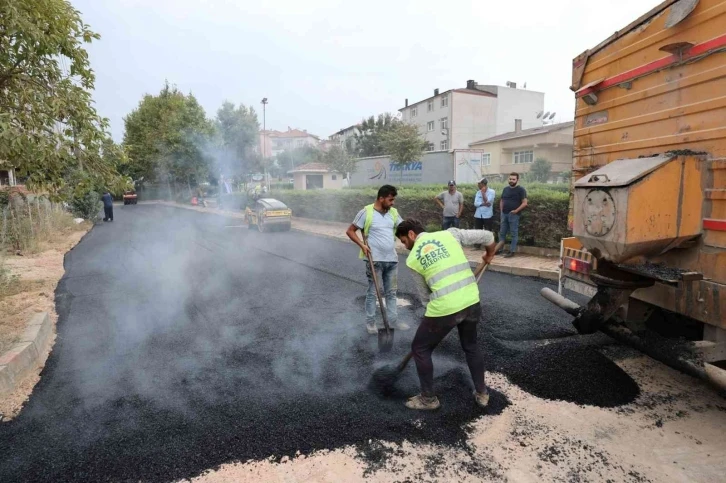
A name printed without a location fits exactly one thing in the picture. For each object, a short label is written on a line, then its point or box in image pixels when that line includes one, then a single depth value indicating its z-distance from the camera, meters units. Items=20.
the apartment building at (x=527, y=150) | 31.39
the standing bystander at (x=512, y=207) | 7.57
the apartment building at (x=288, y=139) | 90.31
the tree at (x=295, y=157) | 62.22
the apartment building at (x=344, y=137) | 57.81
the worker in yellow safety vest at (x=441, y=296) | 2.75
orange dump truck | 2.48
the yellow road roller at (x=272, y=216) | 14.27
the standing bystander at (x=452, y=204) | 8.55
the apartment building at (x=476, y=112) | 44.16
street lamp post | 34.67
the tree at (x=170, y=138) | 28.44
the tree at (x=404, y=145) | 25.73
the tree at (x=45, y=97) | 3.75
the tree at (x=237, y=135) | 27.88
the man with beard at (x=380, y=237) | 4.12
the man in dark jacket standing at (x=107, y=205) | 19.58
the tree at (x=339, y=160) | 40.09
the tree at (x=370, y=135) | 52.66
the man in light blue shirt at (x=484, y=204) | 8.20
